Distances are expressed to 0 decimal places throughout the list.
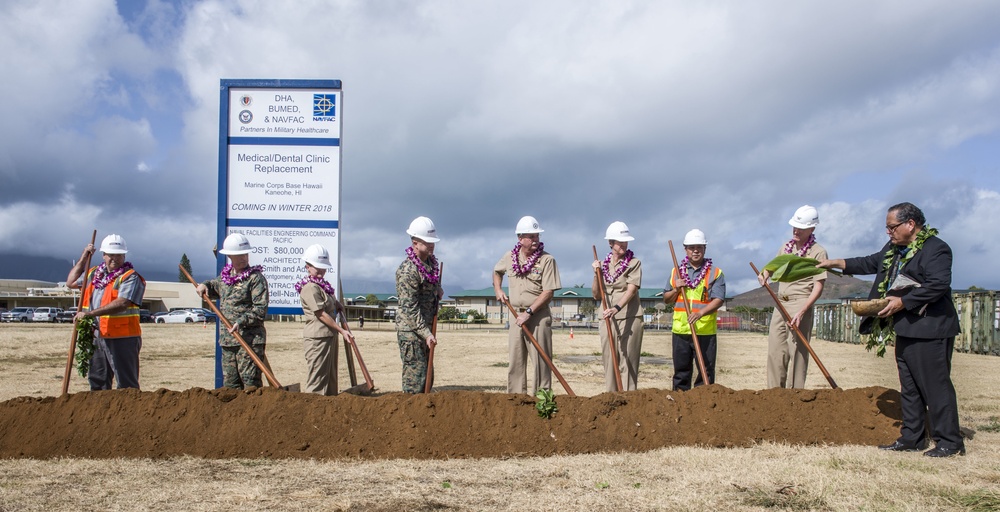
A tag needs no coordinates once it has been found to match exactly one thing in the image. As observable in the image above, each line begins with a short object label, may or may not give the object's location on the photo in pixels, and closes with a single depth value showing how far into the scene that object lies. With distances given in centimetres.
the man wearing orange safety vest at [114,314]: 711
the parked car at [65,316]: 4775
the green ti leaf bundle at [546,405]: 594
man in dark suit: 537
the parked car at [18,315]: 4750
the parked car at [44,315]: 4778
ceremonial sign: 870
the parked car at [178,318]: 5238
